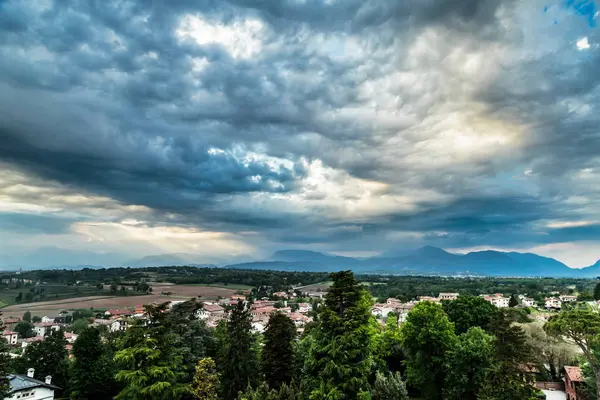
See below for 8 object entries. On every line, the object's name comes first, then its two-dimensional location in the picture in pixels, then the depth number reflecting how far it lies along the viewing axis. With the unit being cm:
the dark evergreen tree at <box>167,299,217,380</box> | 3305
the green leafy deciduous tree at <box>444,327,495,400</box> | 3206
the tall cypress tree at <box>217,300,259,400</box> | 3142
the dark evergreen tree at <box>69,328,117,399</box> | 3862
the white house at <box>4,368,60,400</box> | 3581
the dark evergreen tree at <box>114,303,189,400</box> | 2323
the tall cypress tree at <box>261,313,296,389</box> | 3275
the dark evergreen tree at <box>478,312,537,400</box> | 2395
